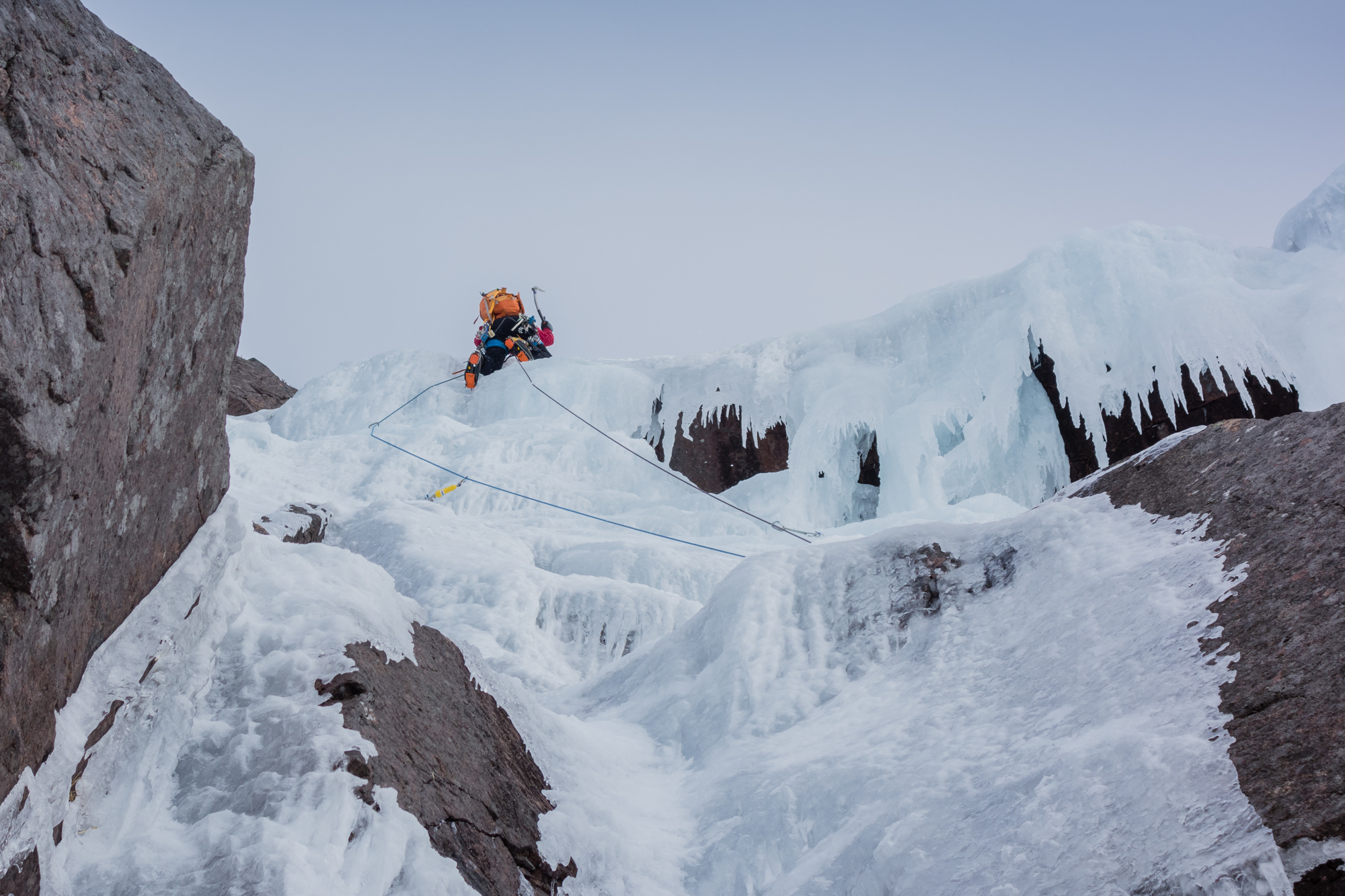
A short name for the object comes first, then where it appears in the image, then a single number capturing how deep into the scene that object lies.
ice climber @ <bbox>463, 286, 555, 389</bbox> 16.12
